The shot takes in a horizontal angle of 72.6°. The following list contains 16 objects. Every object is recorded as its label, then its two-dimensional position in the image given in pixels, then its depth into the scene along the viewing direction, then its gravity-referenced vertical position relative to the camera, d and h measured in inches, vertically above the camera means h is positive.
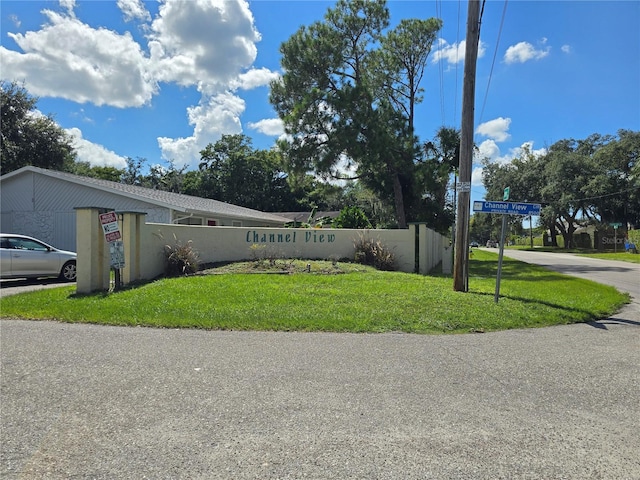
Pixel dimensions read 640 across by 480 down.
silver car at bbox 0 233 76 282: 479.8 -28.6
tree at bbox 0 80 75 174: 1142.3 +267.8
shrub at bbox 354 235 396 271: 623.0 -23.4
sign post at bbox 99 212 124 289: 403.5 -4.2
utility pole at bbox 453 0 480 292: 418.0 +87.7
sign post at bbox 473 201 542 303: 362.6 +25.2
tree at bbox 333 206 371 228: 792.3 +34.1
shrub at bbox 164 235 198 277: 500.1 -28.7
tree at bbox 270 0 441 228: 884.0 +292.4
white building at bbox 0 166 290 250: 763.4 +59.1
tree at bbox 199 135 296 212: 2108.8 +291.0
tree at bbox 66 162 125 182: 1752.3 +290.8
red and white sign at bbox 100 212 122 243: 402.6 +8.7
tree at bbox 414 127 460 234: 1084.5 +159.5
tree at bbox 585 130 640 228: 1768.0 +237.4
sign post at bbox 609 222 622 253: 1752.5 +26.4
